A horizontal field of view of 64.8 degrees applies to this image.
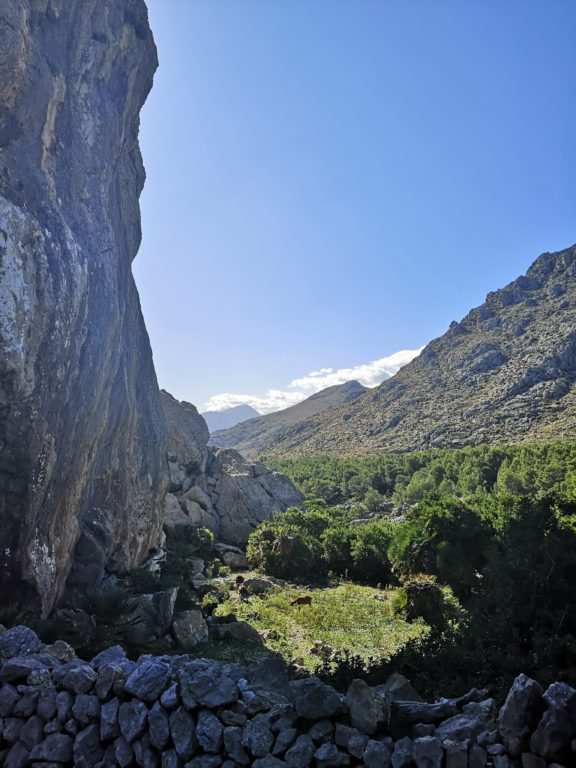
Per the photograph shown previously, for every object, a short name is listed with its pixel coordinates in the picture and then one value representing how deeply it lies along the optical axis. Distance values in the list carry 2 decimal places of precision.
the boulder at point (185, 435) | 47.59
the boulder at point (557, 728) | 4.09
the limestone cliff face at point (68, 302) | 10.23
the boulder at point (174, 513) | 38.41
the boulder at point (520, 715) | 4.29
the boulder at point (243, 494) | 45.09
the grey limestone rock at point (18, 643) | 7.38
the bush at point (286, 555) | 31.27
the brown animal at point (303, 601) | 23.41
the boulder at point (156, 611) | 15.13
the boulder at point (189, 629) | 15.62
